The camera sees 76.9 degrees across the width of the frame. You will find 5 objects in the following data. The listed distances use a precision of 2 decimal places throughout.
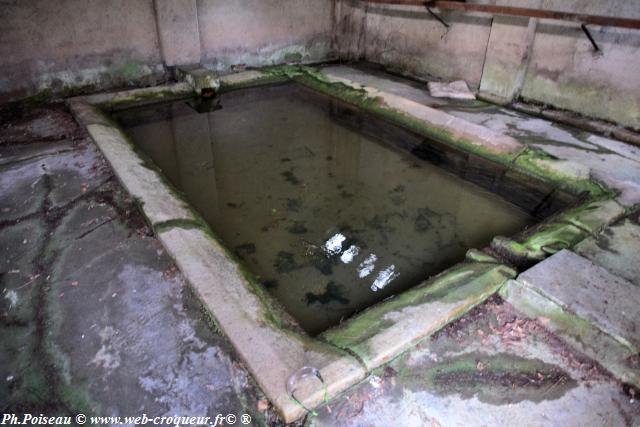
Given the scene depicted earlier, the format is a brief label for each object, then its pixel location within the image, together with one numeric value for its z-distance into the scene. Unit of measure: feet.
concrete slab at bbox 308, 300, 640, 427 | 5.32
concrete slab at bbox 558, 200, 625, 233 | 8.73
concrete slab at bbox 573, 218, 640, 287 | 7.58
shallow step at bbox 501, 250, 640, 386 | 5.91
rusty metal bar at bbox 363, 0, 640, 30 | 12.26
